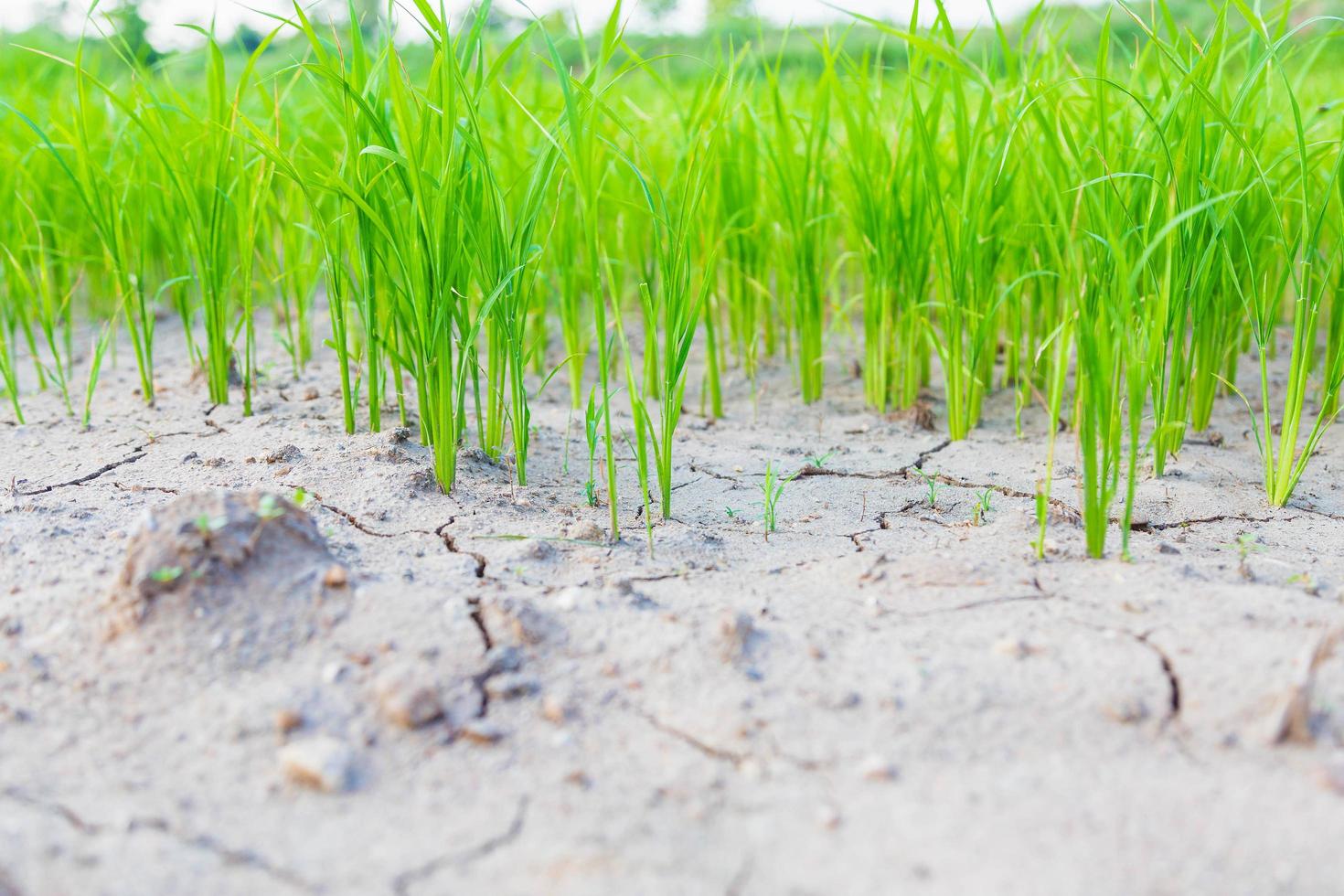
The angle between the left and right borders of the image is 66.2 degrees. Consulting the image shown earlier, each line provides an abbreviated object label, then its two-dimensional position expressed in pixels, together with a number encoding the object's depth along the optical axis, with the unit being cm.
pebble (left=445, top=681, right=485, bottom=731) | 104
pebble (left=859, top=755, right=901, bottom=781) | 96
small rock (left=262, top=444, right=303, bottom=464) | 175
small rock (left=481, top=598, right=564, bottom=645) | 115
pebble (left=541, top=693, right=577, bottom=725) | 105
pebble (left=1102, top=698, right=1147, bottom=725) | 102
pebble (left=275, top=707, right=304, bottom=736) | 101
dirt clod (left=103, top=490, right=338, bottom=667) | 113
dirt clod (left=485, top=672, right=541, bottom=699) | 107
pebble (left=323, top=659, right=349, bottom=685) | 107
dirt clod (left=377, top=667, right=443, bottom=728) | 102
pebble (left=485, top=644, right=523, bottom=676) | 111
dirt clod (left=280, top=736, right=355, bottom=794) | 95
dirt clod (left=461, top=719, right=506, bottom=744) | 101
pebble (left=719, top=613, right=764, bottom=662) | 112
